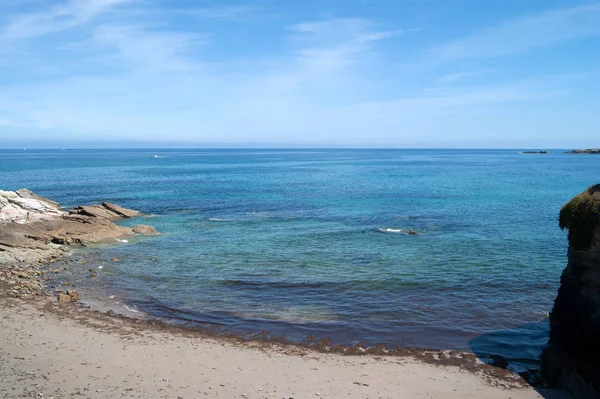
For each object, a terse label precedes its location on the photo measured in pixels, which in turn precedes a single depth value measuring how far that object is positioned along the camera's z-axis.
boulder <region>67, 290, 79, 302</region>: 22.84
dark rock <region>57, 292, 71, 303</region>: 22.38
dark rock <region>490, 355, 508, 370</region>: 16.22
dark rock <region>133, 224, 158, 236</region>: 40.06
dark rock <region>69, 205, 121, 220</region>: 42.94
